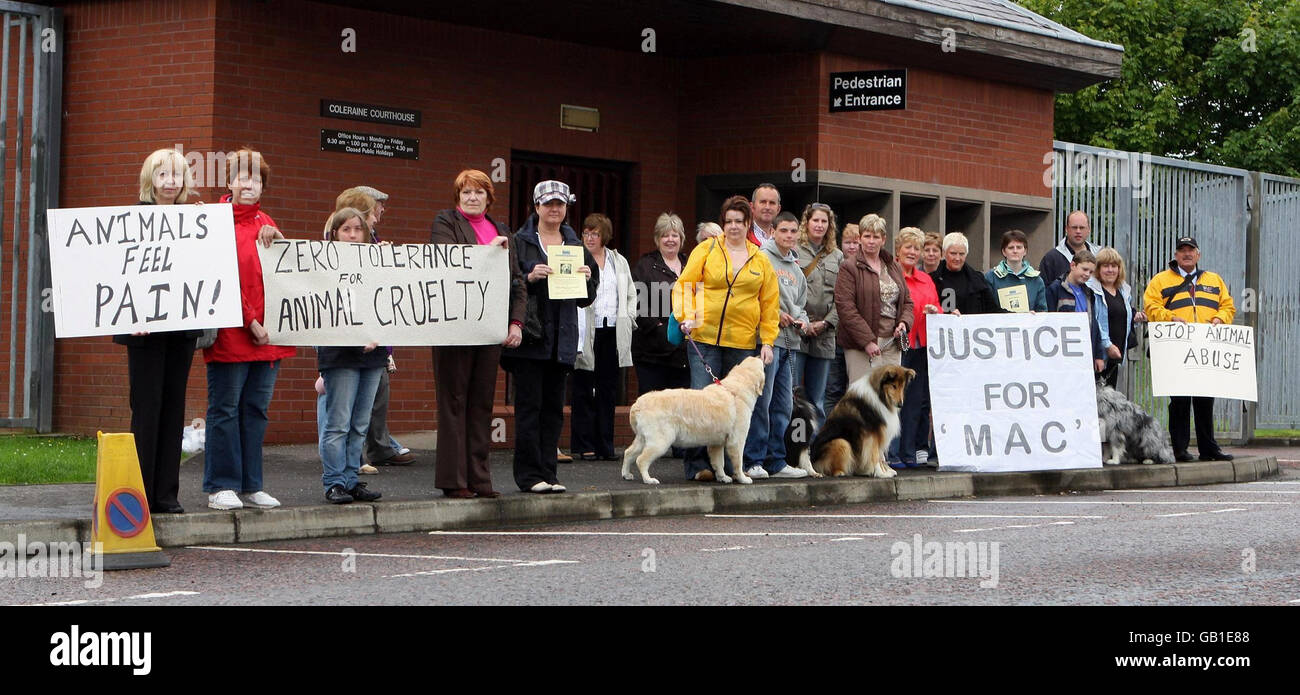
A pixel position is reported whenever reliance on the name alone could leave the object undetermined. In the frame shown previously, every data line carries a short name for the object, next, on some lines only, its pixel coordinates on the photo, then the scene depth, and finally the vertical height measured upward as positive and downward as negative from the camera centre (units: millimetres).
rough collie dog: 13320 -312
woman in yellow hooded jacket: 12836 +672
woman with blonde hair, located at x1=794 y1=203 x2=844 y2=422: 14062 +788
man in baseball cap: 16422 +792
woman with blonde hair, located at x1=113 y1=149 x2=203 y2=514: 9961 +14
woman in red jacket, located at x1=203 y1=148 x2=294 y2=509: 10352 +47
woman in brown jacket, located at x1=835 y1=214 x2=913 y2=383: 14039 +685
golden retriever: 12273 -189
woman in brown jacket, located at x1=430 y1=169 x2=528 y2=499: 11297 +24
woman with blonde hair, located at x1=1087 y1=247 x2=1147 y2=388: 15797 +756
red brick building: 14938 +2751
